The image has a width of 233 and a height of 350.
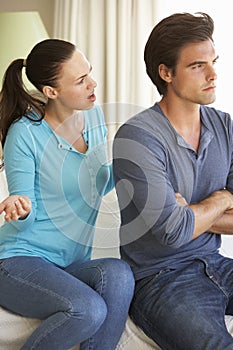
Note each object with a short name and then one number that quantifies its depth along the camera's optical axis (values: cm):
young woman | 372
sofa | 382
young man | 377
